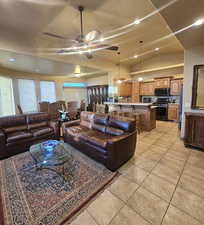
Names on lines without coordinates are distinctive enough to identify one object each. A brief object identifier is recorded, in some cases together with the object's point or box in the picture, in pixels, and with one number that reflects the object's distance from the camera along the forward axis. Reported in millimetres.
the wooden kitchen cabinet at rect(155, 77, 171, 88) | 6078
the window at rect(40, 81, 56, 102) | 7315
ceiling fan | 2410
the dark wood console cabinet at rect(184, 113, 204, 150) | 2922
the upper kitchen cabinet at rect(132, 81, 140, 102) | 7259
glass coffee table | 2018
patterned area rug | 1432
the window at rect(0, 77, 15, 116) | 5536
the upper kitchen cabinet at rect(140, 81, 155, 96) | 6749
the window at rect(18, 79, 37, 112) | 6414
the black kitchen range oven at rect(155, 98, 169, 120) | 6266
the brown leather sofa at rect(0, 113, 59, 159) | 2773
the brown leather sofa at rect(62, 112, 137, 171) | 2230
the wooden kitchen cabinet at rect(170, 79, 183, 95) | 5758
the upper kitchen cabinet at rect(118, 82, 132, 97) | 6913
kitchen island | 4562
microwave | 6125
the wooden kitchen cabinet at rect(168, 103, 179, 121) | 5882
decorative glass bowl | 2375
